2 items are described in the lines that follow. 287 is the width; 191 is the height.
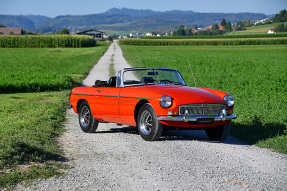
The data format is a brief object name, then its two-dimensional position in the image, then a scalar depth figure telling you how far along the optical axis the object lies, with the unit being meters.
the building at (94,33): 185.38
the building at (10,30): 162.86
